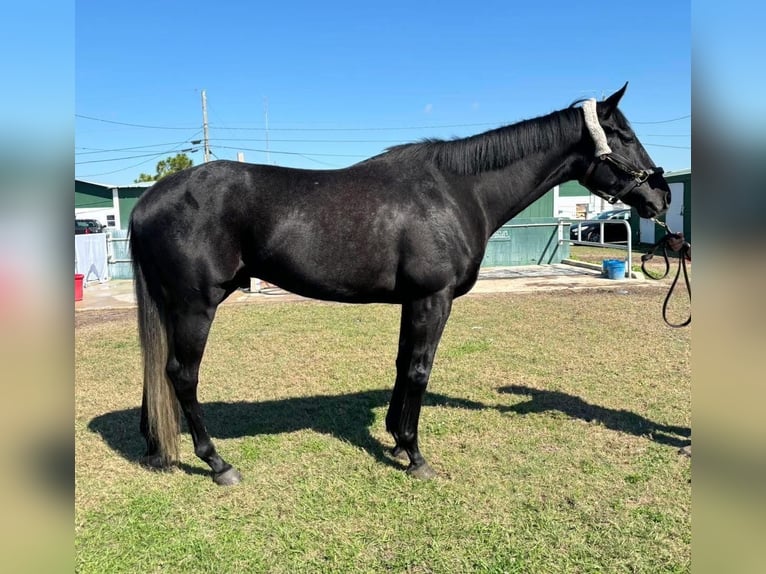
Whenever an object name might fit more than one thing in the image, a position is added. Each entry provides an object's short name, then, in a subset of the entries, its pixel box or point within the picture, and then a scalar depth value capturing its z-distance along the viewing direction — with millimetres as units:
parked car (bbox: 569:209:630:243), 24416
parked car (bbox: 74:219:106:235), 22581
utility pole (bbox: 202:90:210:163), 28278
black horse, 2850
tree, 34625
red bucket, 10388
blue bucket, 11430
